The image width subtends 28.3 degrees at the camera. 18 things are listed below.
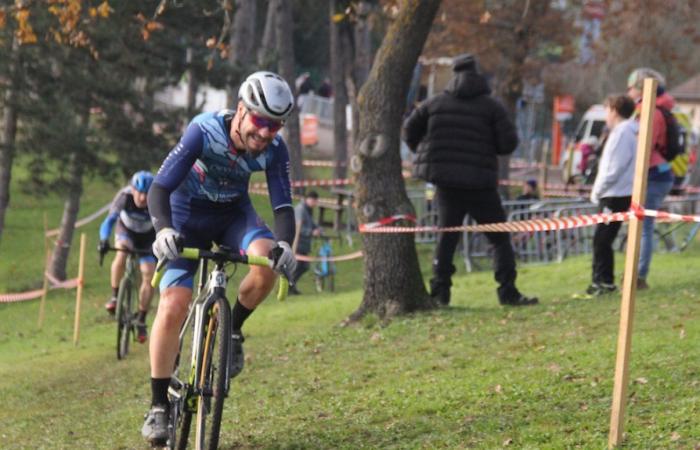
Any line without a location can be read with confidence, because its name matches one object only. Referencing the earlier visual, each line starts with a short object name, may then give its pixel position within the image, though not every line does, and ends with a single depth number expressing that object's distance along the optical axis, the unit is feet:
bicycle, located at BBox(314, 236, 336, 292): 74.83
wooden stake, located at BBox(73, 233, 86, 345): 50.88
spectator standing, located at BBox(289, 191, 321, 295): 72.78
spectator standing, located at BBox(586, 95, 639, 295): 41.47
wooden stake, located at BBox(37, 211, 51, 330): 63.99
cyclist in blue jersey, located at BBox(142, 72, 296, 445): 23.85
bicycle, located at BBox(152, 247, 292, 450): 22.93
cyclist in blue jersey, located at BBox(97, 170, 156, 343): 45.32
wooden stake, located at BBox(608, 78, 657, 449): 21.70
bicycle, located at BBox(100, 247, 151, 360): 46.29
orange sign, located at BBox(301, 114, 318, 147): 175.73
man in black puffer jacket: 41.81
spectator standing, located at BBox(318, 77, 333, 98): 207.83
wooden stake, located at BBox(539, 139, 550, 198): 96.85
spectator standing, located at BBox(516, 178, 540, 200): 82.07
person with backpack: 43.91
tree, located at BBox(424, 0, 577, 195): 102.17
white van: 137.86
